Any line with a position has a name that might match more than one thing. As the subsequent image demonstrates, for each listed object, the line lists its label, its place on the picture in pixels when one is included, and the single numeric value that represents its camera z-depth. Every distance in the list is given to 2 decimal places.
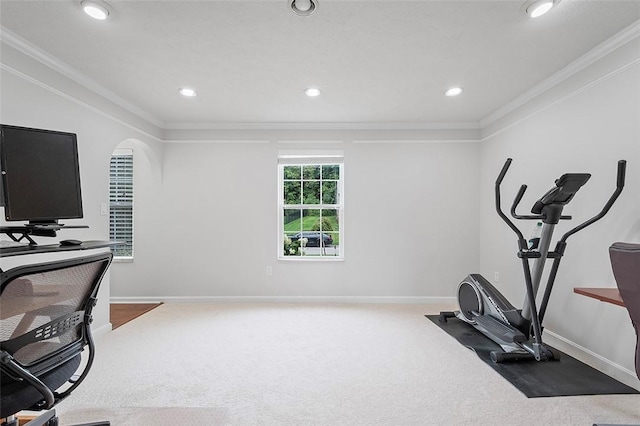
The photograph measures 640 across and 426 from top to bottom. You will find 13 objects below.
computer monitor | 1.78
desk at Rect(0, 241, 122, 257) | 1.49
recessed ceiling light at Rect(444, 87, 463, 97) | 3.25
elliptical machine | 2.40
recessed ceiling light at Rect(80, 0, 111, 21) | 1.94
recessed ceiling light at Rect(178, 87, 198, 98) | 3.28
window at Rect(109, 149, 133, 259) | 4.69
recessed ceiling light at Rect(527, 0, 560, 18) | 1.92
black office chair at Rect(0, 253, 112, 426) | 1.19
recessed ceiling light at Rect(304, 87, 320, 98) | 3.26
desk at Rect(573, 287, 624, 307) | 1.84
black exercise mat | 2.17
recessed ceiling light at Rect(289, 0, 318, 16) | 1.93
